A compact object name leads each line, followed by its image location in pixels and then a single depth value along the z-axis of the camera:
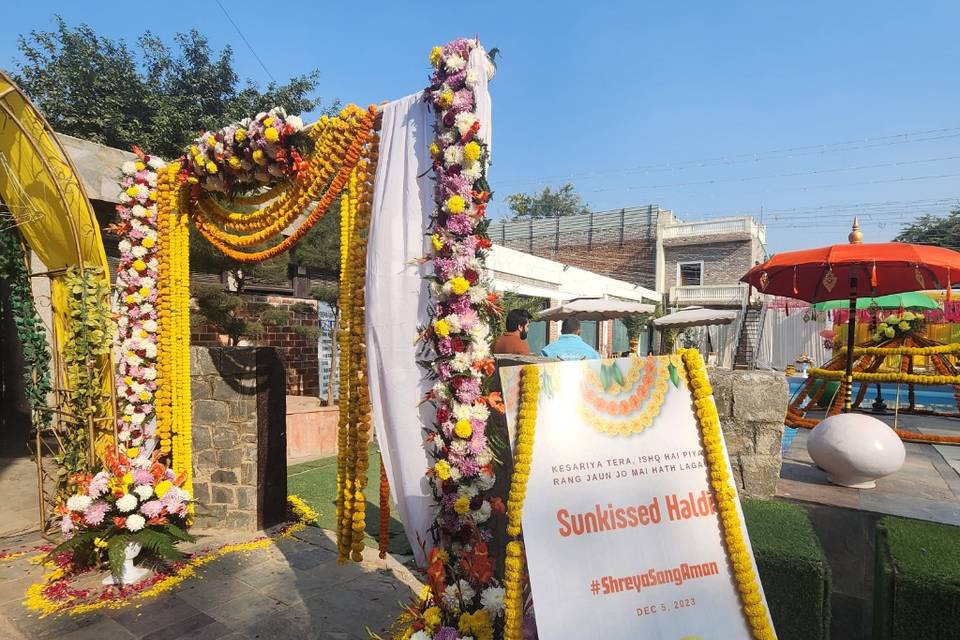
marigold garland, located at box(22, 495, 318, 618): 3.52
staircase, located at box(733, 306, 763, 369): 21.80
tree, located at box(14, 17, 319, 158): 16.22
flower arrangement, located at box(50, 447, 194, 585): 3.82
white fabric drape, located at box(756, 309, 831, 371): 19.77
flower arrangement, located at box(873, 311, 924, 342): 6.36
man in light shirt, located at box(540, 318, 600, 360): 5.61
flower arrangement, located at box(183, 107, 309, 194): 3.71
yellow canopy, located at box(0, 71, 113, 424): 4.23
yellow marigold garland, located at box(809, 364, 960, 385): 5.51
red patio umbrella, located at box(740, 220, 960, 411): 4.56
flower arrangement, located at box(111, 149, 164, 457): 4.64
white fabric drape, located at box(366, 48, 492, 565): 2.88
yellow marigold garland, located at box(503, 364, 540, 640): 2.06
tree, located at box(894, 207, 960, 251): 28.72
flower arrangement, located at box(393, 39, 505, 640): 2.54
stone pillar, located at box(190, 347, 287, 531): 4.93
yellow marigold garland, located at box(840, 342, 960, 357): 5.83
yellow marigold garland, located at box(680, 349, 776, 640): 1.96
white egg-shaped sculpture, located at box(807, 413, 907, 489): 3.75
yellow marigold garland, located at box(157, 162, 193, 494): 4.69
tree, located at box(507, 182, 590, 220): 40.91
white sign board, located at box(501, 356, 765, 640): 1.96
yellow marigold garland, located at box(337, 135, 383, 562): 3.20
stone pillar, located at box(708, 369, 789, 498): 3.57
